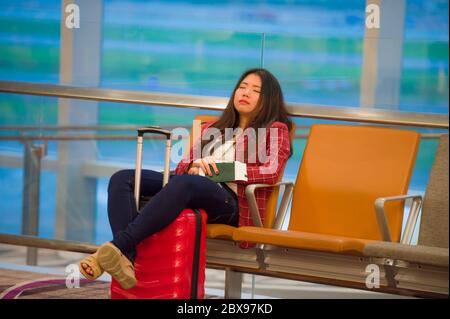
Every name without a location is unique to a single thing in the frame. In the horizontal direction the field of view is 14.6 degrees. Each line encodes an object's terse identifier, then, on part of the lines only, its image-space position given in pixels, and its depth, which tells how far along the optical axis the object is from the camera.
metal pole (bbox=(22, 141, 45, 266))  9.31
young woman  6.51
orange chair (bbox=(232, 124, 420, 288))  6.84
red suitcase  6.63
